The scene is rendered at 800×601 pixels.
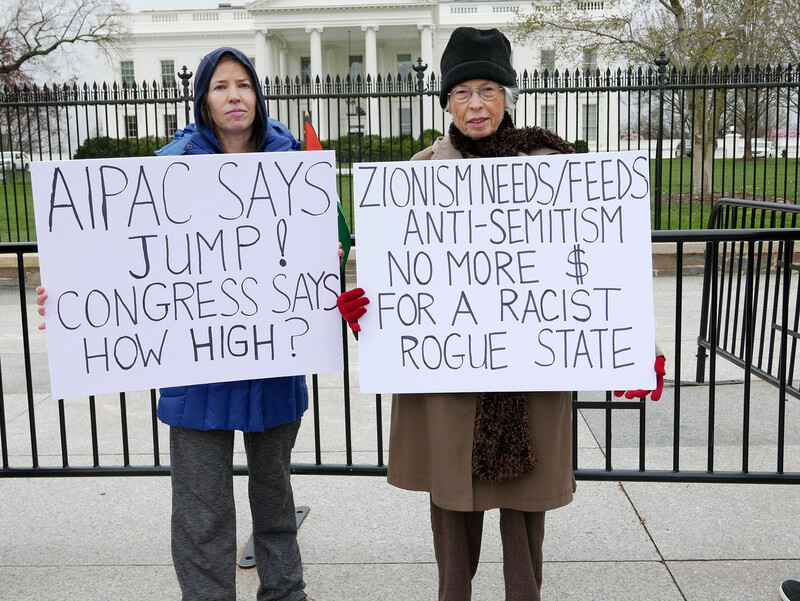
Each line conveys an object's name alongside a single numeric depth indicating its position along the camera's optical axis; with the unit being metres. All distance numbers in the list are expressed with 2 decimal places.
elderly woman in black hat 2.28
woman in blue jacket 2.51
